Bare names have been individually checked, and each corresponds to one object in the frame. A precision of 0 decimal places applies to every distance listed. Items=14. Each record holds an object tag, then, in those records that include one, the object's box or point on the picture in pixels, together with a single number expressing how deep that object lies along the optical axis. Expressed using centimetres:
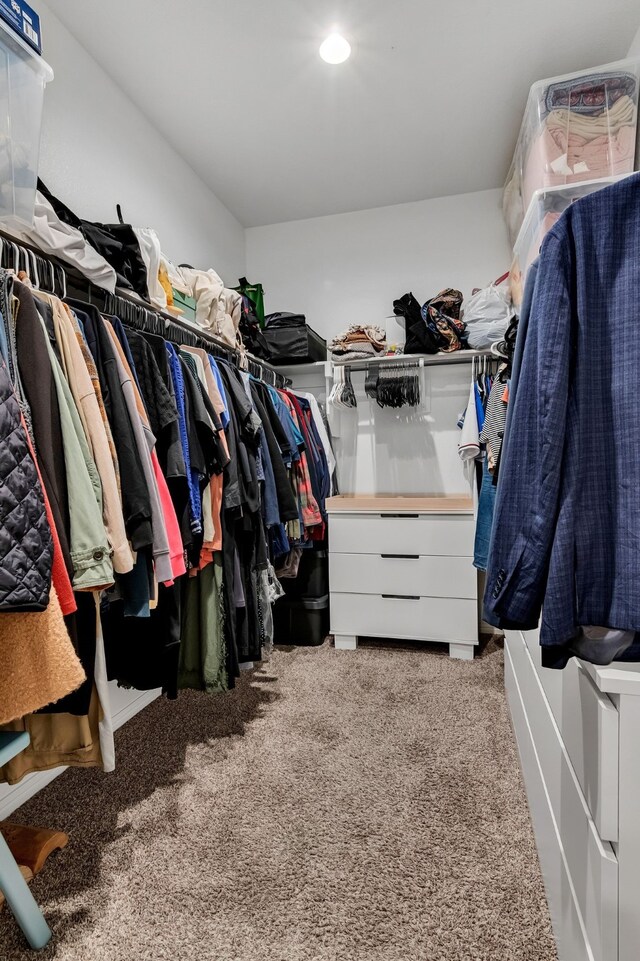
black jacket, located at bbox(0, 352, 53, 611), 76
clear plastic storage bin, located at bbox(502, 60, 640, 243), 175
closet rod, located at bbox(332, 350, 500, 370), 276
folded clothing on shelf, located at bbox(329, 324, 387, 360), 284
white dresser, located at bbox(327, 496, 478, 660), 253
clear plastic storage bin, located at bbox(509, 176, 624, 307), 178
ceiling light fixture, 184
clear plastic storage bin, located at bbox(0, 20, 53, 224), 110
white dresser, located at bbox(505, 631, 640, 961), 72
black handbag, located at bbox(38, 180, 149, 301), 148
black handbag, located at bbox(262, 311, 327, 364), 285
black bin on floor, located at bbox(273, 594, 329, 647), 275
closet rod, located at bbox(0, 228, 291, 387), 132
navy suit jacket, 65
